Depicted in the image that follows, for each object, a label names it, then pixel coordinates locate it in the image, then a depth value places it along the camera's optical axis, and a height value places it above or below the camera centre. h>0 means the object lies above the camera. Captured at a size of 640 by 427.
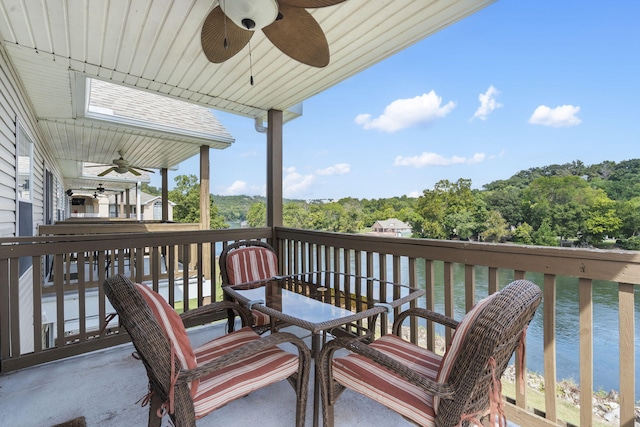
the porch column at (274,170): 4.26 +0.57
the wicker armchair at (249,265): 2.71 -0.51
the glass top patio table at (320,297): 1.79 -0.62
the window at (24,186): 3.80 +0.38
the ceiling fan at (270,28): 1.92 +1.29
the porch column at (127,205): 18.27 +0.50
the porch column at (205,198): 7.17 +0.35
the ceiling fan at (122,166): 7.75 +1.25
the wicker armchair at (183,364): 1.31 -0.71
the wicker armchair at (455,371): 1.16 -0.71
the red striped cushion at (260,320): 2.61 -0.93
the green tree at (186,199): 27.53 +1.22
